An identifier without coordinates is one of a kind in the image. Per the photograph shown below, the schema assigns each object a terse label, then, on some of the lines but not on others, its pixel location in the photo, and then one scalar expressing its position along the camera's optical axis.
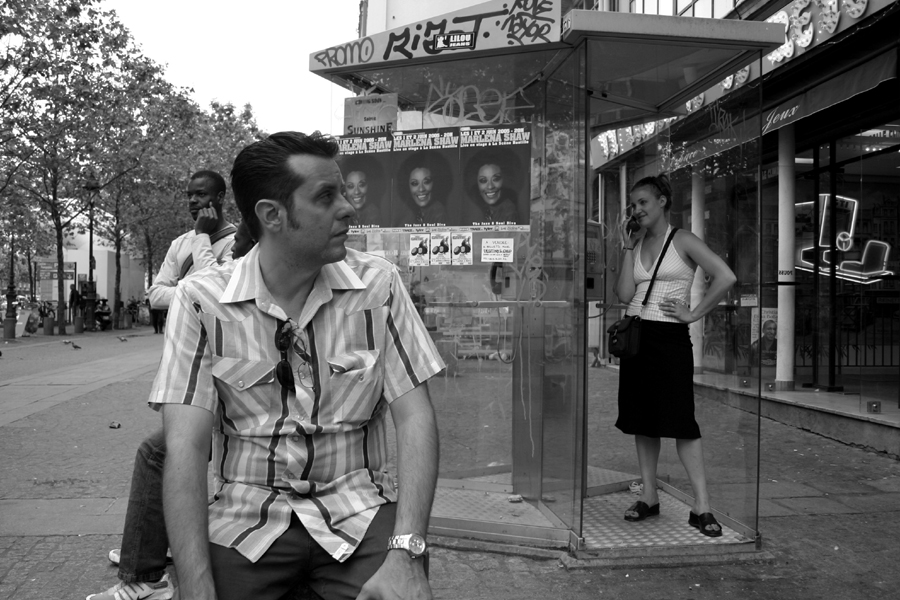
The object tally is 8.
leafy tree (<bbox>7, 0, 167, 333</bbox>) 22.06
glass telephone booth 4.60
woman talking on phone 4.73
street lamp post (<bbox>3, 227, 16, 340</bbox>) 25.44
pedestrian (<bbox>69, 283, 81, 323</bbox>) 32.79
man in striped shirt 1.86
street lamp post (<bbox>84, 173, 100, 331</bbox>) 32.80
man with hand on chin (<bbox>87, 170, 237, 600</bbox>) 3.59
